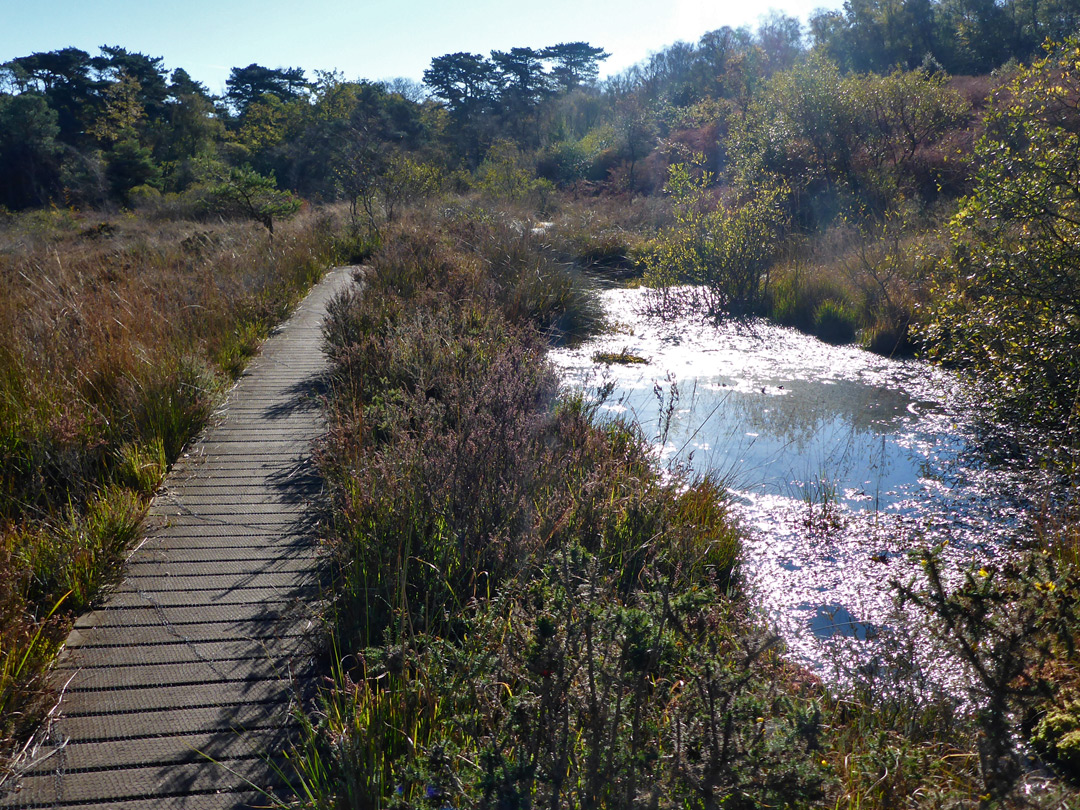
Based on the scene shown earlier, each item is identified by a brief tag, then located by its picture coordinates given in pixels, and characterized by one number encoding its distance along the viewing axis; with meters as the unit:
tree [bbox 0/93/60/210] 32.28
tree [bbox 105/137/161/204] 32.81
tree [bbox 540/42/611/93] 50.38
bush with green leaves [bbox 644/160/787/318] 11.97
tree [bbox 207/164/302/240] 16.59
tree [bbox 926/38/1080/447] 5.48
